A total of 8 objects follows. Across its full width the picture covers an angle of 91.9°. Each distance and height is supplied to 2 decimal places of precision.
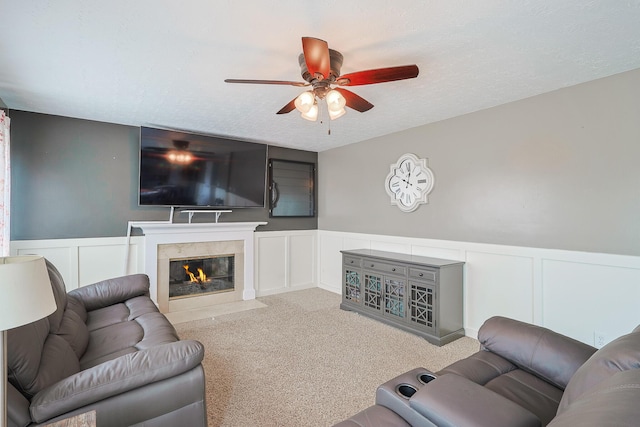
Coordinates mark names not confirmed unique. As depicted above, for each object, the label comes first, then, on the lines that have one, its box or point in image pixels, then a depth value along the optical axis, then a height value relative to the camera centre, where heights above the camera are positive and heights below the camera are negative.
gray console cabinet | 3.14 -0.86
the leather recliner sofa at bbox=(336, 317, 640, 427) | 0.79 -0.69
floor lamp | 1.01 -0.29
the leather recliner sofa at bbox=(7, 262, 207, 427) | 1.30 -0.78
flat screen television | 3.73 +0.59
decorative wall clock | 3.74 +0.43
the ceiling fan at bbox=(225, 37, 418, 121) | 1.67 +0.86
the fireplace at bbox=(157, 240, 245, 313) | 4.08 -0.85
